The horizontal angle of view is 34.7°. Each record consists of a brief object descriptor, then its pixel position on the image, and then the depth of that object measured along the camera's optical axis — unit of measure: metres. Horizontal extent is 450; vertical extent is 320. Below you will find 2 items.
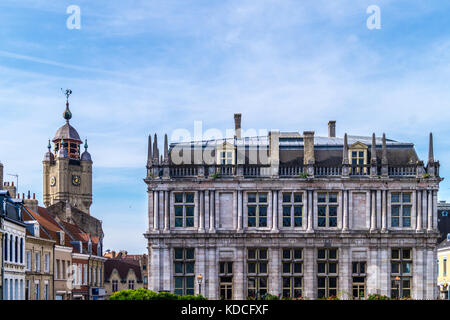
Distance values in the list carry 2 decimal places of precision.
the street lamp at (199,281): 45.53
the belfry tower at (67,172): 176.12
